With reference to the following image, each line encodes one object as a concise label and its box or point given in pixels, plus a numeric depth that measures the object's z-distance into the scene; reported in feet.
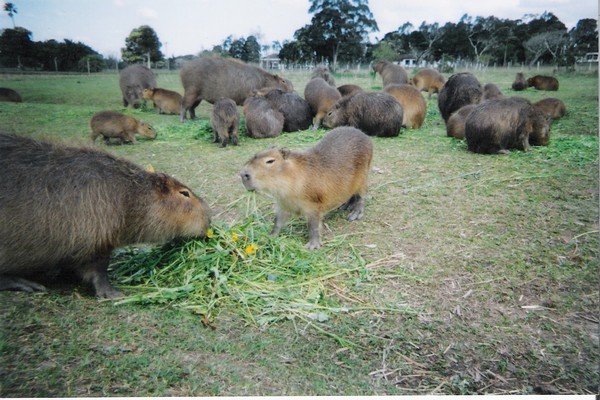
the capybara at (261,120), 20.11
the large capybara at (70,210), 7.07
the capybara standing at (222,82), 23.72
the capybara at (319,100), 23.16
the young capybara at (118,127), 17.63
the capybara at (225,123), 17.95
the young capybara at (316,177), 10.14
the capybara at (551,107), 16.47
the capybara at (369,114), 21.66
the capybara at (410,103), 24.21
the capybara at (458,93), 23.02
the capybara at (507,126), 16.98
